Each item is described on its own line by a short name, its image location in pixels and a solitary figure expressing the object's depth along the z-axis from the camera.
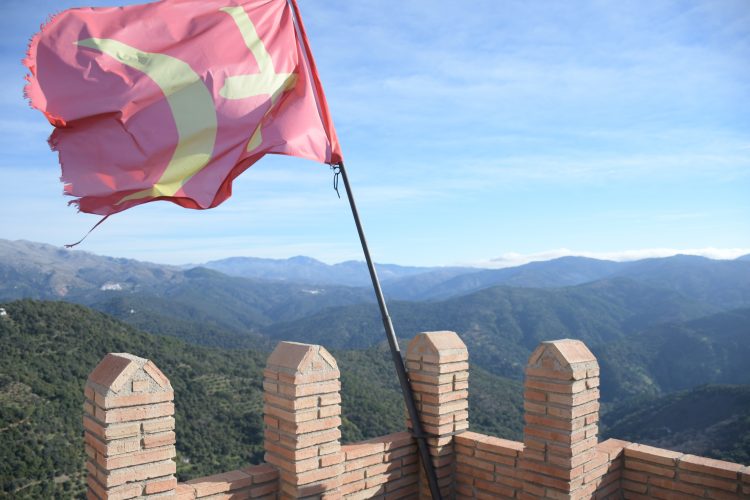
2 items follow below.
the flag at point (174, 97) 3.88
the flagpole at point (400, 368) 4.46
